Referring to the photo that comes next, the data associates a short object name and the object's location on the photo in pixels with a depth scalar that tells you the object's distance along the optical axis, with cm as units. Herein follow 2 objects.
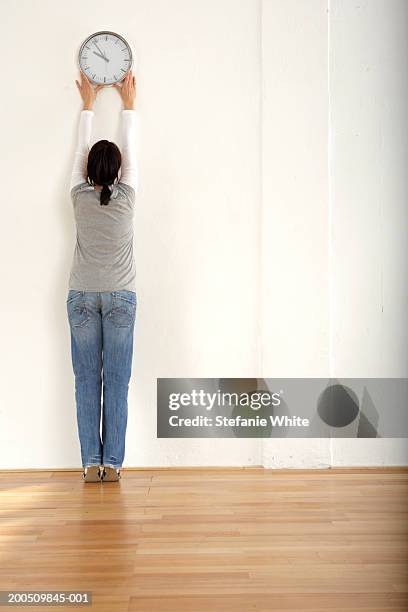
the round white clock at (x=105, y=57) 402
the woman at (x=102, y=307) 378
